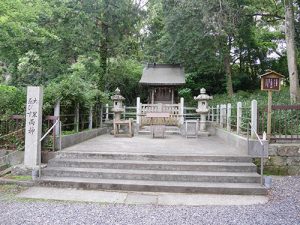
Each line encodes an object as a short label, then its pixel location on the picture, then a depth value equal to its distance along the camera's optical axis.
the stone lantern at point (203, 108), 13.18
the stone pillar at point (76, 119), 9.02
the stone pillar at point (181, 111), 14.01
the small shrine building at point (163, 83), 16.34
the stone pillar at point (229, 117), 9.86
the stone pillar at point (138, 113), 13.82
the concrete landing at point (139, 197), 5.03
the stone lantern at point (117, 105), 12.99
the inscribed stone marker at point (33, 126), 6.31
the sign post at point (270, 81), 7.17
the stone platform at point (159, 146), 7.33
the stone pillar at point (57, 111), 7.21
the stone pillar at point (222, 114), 11.12
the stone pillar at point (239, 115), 8.36
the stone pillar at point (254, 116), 7.00
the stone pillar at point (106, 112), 13.35
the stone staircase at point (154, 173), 5.63
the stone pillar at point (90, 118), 10.69
